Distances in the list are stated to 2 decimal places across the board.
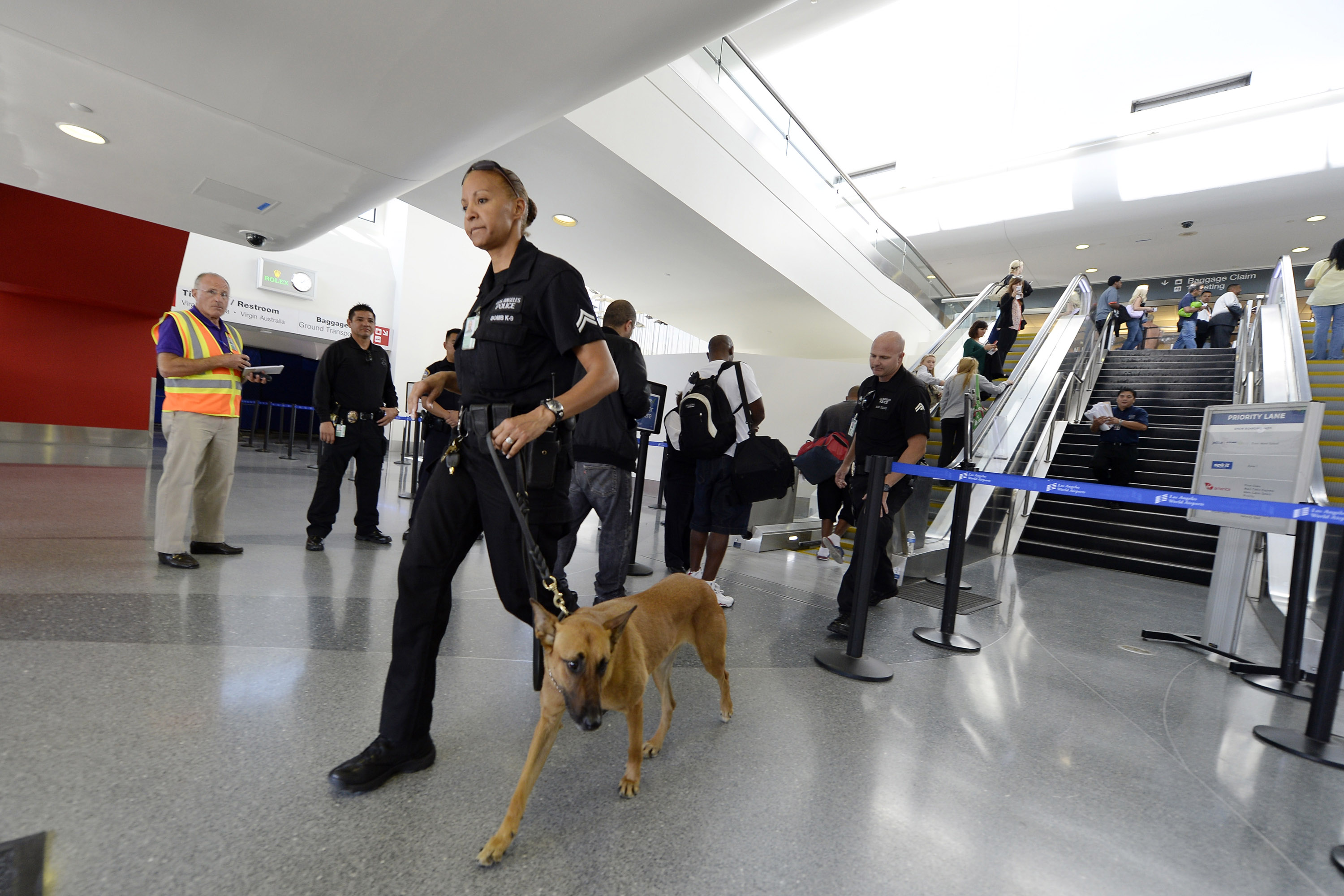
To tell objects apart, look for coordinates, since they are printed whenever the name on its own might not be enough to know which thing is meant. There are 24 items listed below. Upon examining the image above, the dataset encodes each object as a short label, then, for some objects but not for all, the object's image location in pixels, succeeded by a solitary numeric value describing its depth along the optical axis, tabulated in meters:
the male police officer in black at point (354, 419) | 4.66
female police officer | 1.79
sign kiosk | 3.16
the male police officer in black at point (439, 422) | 4.41
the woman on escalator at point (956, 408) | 7.32
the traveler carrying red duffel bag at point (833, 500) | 5.93
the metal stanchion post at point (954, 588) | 3.57
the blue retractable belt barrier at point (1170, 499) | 2.48
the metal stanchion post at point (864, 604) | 3.08
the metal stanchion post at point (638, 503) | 4.59
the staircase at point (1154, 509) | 6.97
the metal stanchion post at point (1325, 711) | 2.51
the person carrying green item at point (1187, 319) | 12.66
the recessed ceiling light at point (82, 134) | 3.84
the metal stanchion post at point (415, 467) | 6.11
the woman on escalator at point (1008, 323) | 9.34
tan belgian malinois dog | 1.50
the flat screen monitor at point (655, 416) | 5.06
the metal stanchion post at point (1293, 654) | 3.20
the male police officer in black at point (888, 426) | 3.77
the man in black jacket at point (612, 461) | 3.42
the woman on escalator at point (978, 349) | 9.48
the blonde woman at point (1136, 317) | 12.81
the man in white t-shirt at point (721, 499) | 3.92
